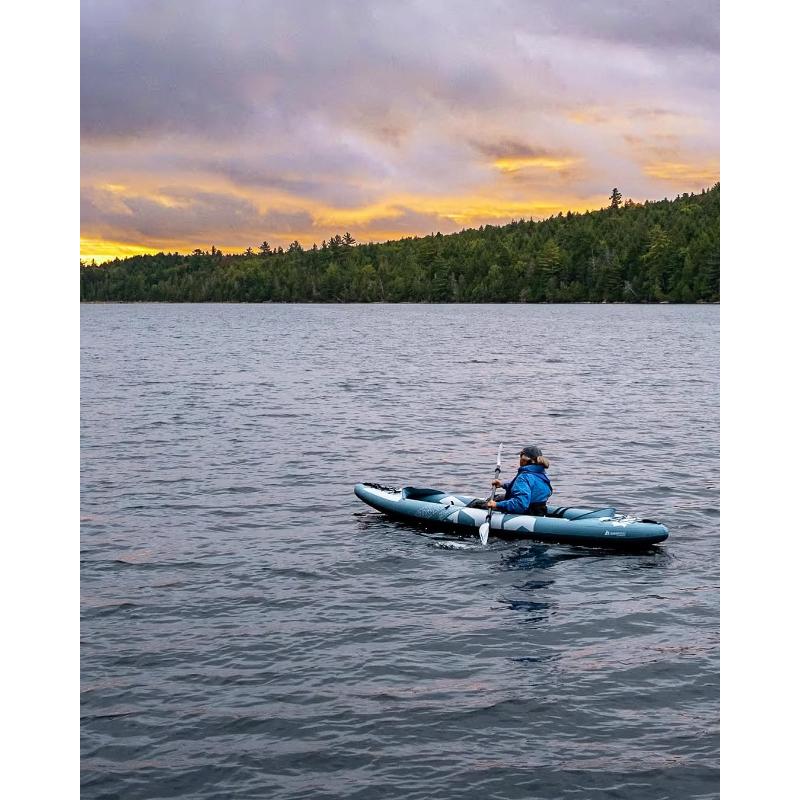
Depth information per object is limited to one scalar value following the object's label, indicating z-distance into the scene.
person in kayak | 17.31
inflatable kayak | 16.53
